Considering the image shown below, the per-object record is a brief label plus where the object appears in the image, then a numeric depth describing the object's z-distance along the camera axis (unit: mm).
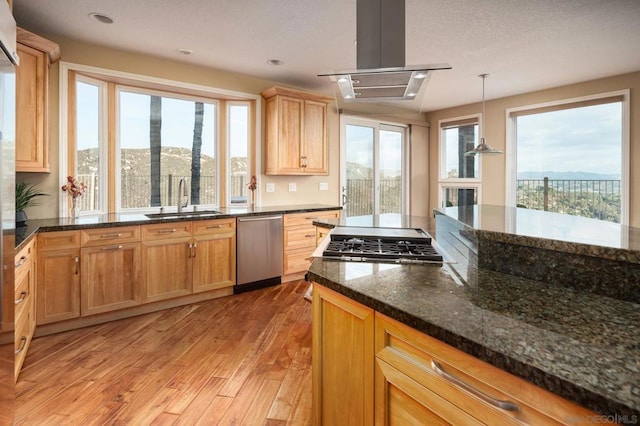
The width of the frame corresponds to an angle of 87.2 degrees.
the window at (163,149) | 3604
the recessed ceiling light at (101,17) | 2649
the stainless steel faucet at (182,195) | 3765
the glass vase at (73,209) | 3077
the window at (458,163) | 5645
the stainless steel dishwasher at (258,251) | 3631
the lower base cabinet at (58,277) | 2557
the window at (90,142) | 3256
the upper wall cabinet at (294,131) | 4129
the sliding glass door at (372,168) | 5262
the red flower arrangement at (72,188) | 3033
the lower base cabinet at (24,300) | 1954
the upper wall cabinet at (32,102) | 2502
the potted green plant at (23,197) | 2570
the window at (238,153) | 4258
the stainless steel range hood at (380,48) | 1780
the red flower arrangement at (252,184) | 4234
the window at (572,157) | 4230
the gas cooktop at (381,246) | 1489
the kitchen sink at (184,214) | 3312
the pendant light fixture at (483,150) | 3883
